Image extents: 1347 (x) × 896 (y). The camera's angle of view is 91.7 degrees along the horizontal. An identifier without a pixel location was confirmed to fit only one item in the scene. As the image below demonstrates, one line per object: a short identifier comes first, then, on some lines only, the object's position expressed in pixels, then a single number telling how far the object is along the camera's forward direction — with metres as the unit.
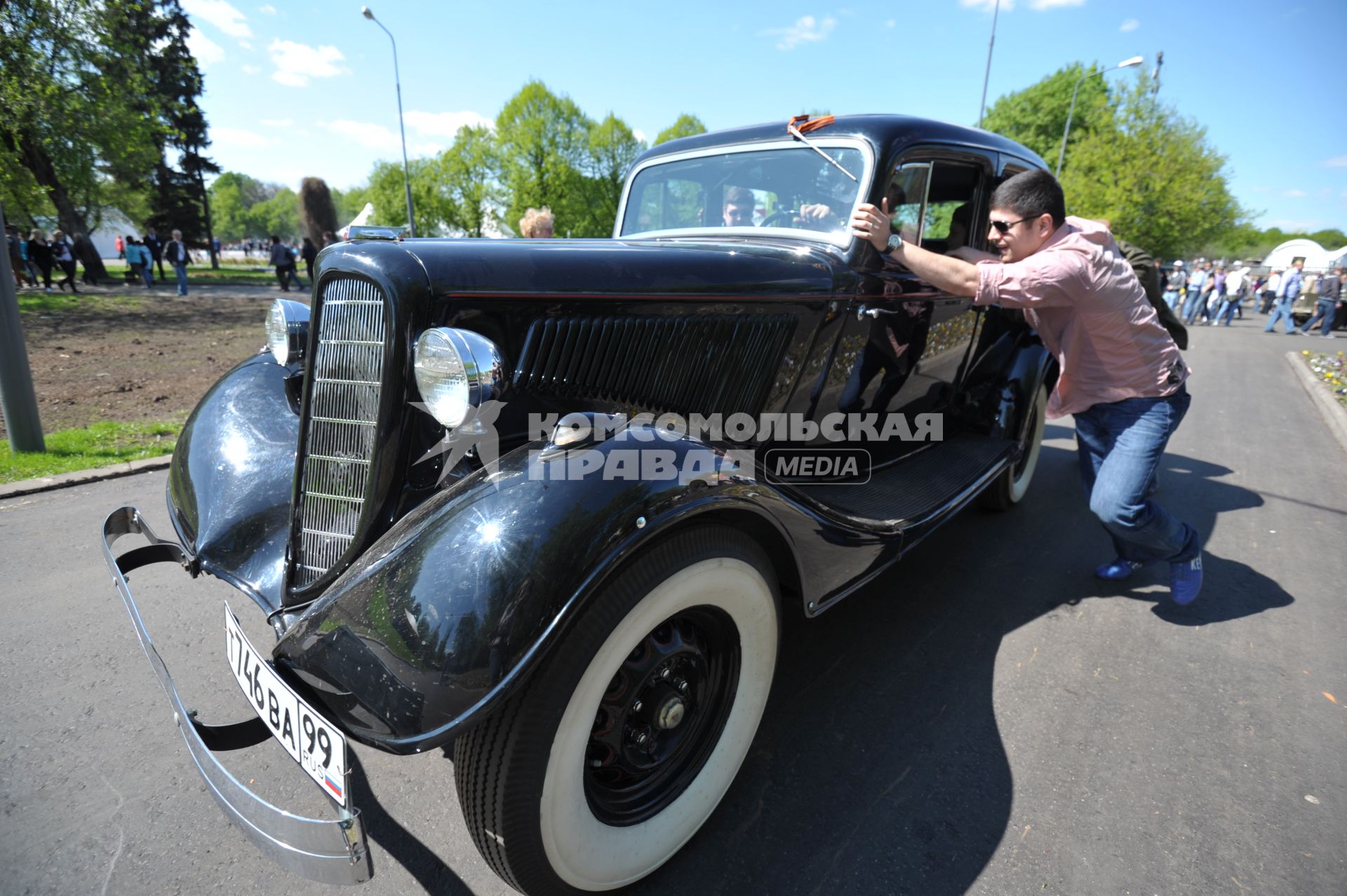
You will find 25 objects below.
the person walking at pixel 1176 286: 20.41
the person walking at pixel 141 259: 16.25
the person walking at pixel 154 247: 17.88
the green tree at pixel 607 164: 28.33
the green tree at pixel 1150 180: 22.06
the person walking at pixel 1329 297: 15.47
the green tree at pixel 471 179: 28.14
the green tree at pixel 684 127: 31.97
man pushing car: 2.52
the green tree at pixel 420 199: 28.83
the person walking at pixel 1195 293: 18.26
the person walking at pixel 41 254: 14.60
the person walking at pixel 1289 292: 15.47
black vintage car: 1.32
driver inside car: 2.96
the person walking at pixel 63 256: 14.64
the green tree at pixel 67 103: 13.12
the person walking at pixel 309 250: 17.97
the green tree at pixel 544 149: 27.22
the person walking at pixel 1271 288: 20.20
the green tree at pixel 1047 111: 33.34
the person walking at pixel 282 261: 17.38
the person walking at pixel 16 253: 15.87
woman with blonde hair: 4.62
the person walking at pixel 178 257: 15.34
